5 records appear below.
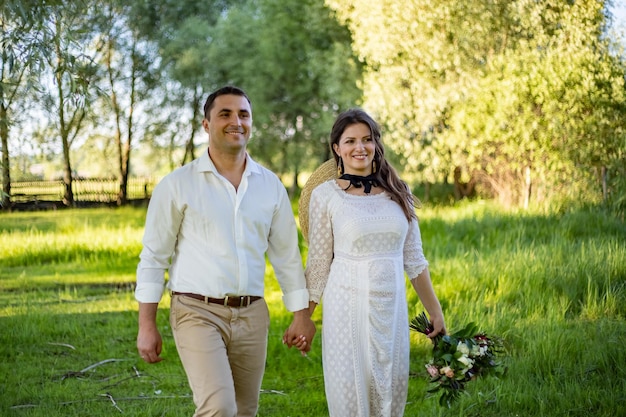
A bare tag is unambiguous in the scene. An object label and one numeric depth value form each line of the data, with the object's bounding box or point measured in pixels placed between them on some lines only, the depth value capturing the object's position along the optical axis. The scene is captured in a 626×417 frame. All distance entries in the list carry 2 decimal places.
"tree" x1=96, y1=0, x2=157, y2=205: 23.09
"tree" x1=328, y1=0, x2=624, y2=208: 14.06
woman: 3.97
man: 3.77
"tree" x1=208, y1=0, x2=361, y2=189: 25.39
